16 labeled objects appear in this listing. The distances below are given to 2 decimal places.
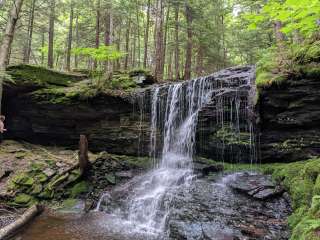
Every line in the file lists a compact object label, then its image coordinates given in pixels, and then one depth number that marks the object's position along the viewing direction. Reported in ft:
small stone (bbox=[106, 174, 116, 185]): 34.47
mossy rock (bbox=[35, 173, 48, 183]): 34.58
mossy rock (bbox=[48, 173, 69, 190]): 33.50
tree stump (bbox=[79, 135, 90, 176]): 32.91
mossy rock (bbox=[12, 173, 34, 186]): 33.96
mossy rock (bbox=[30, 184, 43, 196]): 32.63
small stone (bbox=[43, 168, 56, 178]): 35.45
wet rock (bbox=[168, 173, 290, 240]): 21.01
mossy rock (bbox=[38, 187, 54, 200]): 32.30
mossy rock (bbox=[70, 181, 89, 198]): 32.76
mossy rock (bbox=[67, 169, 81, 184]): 34.19
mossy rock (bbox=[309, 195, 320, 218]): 16.58
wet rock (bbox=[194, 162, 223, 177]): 33.17
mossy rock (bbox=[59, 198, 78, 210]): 30.45
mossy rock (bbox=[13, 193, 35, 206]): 30.96
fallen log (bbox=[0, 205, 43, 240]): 21.57
